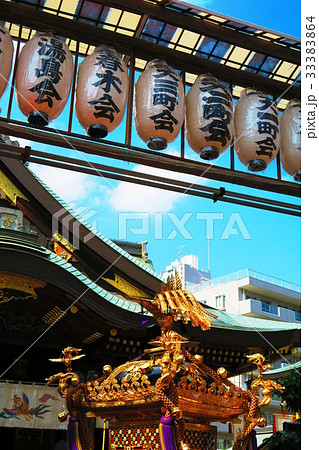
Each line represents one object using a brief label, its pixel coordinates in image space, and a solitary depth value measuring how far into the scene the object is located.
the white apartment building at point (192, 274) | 33.28
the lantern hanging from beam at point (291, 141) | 6.15
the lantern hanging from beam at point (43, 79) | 5.00
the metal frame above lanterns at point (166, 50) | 5.25
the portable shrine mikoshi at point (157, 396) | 3.81
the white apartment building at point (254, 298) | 32.50
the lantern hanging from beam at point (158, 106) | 5.36
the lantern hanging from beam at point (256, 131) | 5.75
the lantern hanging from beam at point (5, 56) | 5.01
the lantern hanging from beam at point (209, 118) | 5.53
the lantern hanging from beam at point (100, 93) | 5.18
